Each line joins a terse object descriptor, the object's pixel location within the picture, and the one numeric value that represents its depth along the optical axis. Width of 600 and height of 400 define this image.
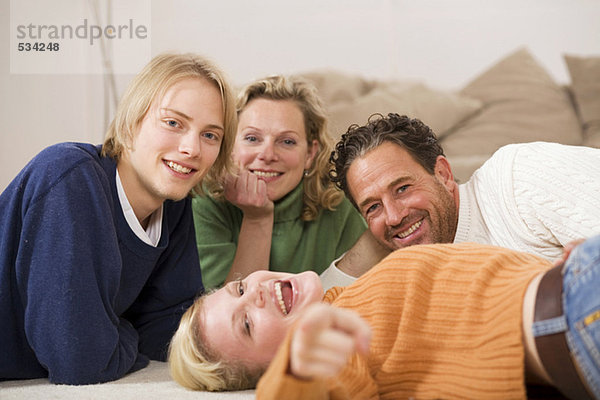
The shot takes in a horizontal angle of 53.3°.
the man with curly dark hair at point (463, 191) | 1.40
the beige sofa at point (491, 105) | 2.53
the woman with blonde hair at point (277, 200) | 1.91
